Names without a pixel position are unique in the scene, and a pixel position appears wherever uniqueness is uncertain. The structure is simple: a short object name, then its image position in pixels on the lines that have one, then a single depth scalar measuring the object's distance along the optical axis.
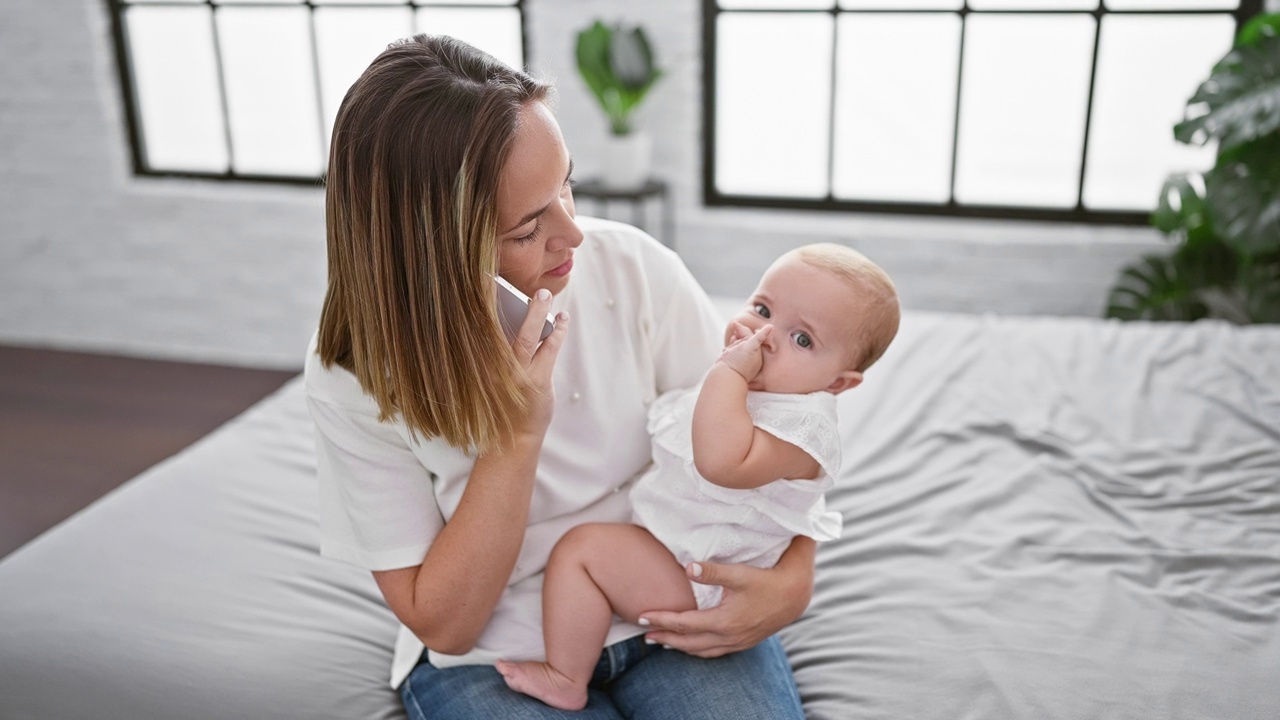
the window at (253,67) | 3.82
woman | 1.11
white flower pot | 3.40
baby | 1.26
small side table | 3.38
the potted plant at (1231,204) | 2.66
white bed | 1.37
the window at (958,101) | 3.31
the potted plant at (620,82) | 3.19
